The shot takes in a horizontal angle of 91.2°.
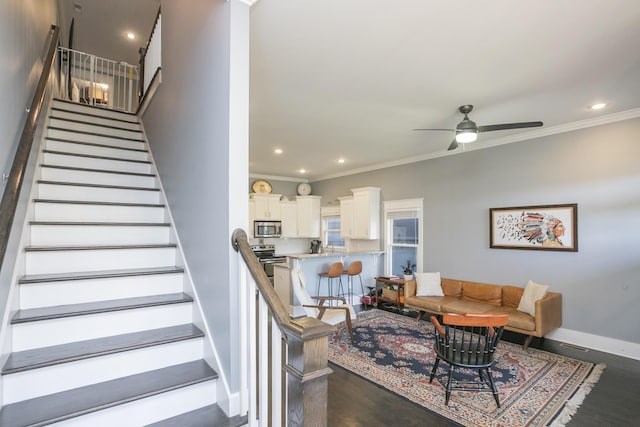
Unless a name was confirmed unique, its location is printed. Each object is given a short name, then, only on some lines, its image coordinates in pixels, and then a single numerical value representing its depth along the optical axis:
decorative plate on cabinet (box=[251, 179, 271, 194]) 7.92
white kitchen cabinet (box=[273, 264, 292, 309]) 5.64
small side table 5.63
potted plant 5.68
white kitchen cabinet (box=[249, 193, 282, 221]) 7.63
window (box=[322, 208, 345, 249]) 7.91
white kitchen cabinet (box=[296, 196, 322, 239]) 8.10
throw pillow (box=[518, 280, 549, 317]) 3.96
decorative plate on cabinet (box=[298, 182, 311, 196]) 8.52
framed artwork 4.15
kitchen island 5.77
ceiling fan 3.23
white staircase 1.54
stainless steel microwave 7.62
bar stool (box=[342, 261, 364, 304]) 5.93
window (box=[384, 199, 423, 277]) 6.07
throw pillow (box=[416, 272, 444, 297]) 5.14
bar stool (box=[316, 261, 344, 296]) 5.63
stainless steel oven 7.54
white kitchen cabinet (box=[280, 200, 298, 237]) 8.04
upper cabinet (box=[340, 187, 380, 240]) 6.65
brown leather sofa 3.85
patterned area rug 2.55
